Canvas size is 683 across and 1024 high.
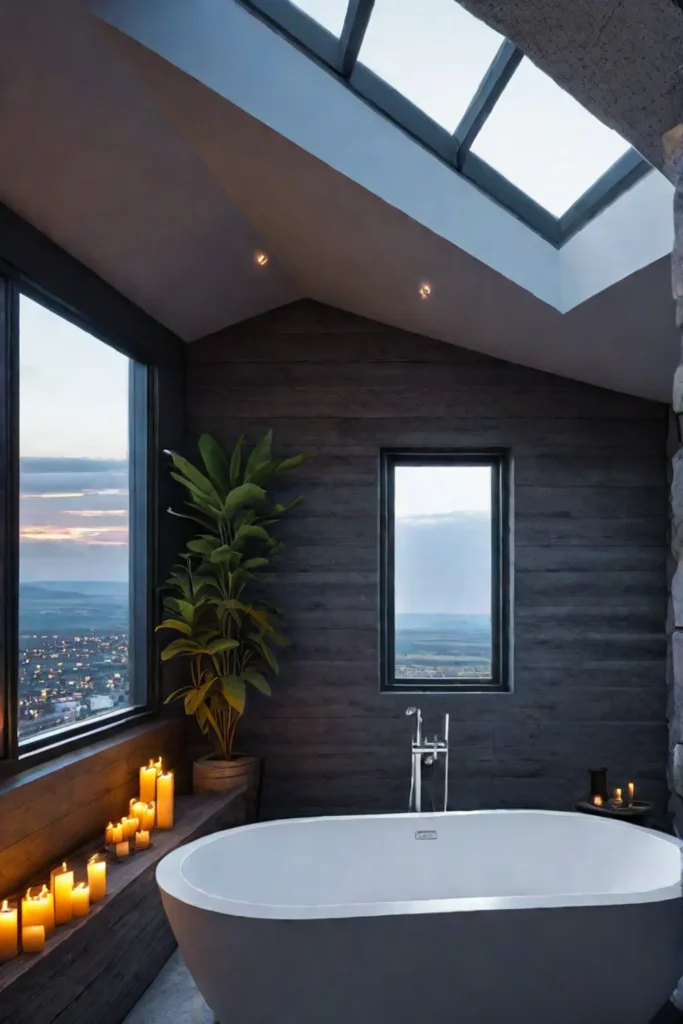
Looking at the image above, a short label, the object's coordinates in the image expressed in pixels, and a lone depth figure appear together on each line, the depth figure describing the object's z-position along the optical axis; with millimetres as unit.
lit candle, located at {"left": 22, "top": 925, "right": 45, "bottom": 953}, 2305
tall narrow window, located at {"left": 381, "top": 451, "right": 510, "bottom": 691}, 4520
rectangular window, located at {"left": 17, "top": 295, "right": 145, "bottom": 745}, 3018
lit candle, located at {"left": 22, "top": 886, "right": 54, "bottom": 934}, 2363
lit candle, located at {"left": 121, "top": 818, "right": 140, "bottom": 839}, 3182
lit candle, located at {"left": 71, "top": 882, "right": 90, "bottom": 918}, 2564
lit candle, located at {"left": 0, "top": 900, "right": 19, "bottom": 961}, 2279
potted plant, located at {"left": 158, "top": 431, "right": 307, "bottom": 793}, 3889
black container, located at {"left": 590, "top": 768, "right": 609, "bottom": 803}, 3830
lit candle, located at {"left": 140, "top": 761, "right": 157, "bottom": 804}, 3500
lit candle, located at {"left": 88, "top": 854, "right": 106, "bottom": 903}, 2689
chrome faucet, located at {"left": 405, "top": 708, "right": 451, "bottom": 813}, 3740
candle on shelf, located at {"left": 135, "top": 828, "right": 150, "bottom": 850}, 3179
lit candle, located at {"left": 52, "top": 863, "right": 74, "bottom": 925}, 2500
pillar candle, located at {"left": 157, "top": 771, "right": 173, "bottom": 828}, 3438
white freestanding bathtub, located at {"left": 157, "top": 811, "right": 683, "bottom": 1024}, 2434
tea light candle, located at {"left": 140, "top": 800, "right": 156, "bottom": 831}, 3344
